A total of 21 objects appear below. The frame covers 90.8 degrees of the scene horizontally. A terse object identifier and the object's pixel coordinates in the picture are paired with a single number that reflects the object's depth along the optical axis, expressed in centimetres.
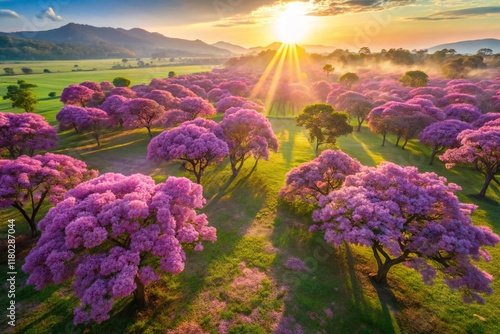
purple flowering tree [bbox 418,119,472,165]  4109
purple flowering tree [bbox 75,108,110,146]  5028
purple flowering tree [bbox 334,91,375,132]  6531
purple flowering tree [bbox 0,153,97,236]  2147
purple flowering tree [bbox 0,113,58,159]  3666
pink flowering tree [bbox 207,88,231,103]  8600
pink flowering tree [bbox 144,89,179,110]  6519
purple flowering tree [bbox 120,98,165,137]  5206
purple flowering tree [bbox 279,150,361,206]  2642
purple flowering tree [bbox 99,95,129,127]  5869
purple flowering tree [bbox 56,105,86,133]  5067
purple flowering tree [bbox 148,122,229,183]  2900
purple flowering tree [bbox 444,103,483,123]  5069
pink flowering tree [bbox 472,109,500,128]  4616
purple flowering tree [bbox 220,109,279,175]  3606
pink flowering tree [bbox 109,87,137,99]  7388
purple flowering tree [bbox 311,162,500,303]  1589
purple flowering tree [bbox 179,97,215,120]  5519
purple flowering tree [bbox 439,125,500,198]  3016
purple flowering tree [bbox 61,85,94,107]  6855
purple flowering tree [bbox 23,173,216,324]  1332
